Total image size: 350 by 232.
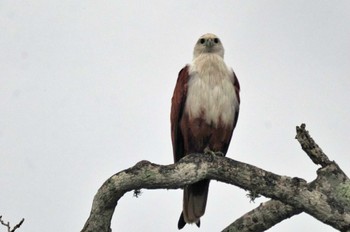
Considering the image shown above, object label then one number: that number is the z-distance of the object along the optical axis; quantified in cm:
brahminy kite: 1633
